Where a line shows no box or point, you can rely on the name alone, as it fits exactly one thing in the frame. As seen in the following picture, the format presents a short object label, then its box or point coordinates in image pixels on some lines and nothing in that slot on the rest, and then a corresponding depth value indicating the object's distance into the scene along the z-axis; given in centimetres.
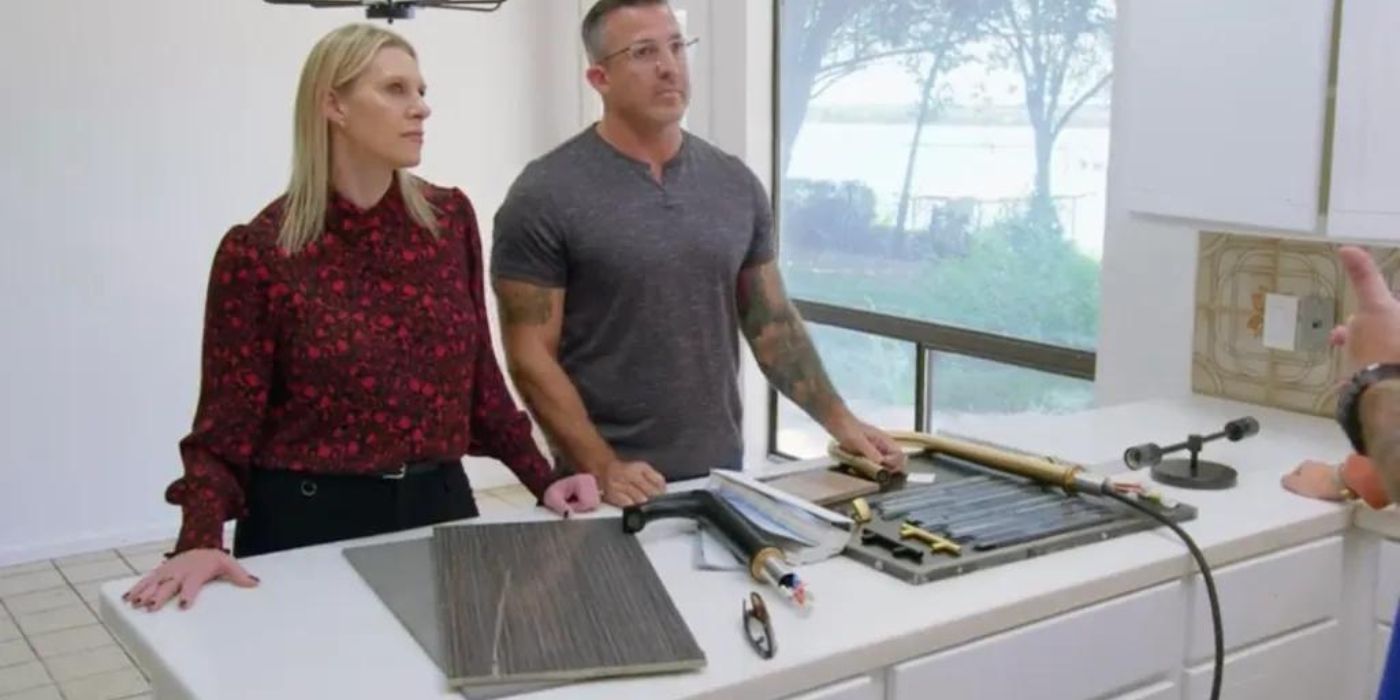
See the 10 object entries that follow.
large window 350
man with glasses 233
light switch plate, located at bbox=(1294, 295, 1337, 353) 246
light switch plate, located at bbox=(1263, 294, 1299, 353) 251
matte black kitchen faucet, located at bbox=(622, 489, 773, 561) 167
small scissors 139
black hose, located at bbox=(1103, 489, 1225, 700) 171
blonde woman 180
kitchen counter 135
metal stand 204
